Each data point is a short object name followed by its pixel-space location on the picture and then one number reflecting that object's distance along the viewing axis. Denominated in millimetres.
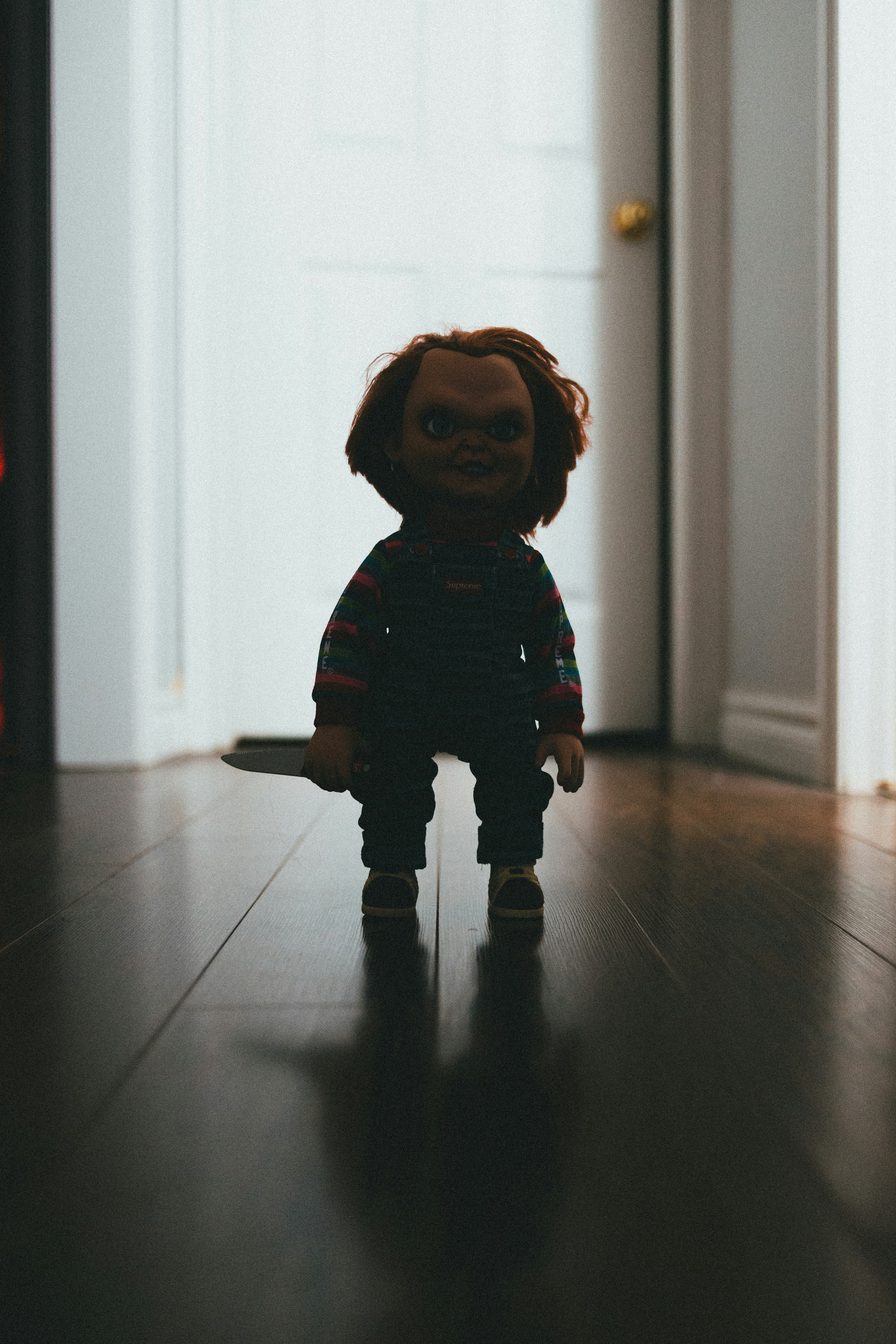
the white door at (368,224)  2104
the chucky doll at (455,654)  827
